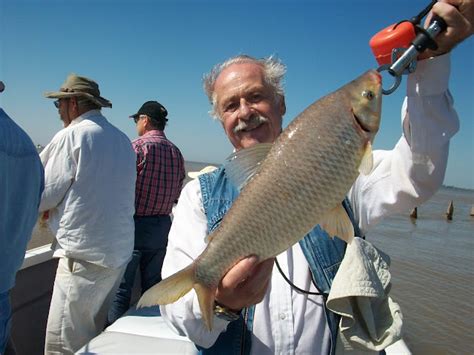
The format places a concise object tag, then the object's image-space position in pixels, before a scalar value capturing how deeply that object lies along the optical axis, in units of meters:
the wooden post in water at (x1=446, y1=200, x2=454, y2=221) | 30.30
